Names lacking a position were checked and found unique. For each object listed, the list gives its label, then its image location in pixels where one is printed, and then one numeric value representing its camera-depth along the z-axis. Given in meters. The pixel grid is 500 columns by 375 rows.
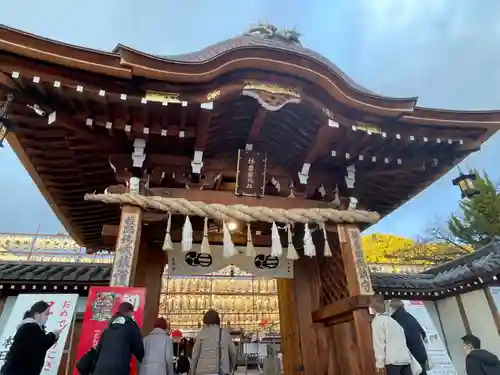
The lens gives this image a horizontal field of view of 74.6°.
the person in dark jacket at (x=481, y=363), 4.02
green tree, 15.42
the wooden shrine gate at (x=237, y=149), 4.23
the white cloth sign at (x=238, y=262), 6.21
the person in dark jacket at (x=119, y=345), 3.01
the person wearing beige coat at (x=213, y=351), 3.87
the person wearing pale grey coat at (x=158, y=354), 3.53
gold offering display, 14.52
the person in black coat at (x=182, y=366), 8.65
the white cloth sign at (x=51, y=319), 4.83
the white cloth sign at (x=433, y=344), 6.13
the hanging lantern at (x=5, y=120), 3.88
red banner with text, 3.69
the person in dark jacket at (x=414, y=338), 4.22
